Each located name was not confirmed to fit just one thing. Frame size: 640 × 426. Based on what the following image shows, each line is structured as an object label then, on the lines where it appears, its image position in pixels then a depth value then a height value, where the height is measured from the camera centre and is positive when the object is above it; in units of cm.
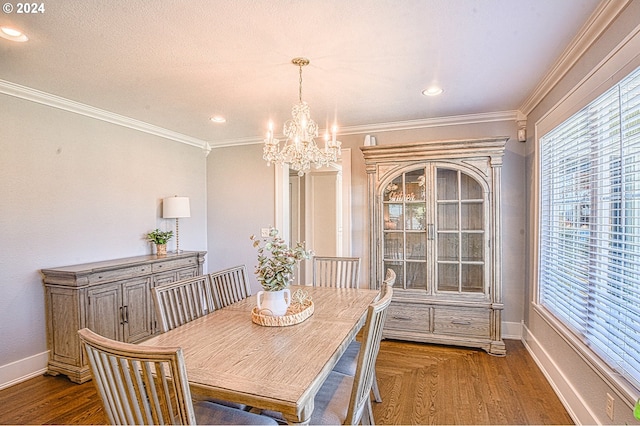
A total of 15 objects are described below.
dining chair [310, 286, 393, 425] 150 -90
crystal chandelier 247 +52
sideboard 283 -81
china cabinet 333 -24
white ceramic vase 199 -53
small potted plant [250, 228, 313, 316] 198 -35
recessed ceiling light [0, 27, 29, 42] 195 +109
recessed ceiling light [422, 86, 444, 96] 287 +109
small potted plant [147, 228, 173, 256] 393 -28
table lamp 407 +10
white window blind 167 -7
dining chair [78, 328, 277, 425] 104 -55
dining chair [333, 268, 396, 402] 204 -94
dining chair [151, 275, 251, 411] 201 -56
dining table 124 -64
